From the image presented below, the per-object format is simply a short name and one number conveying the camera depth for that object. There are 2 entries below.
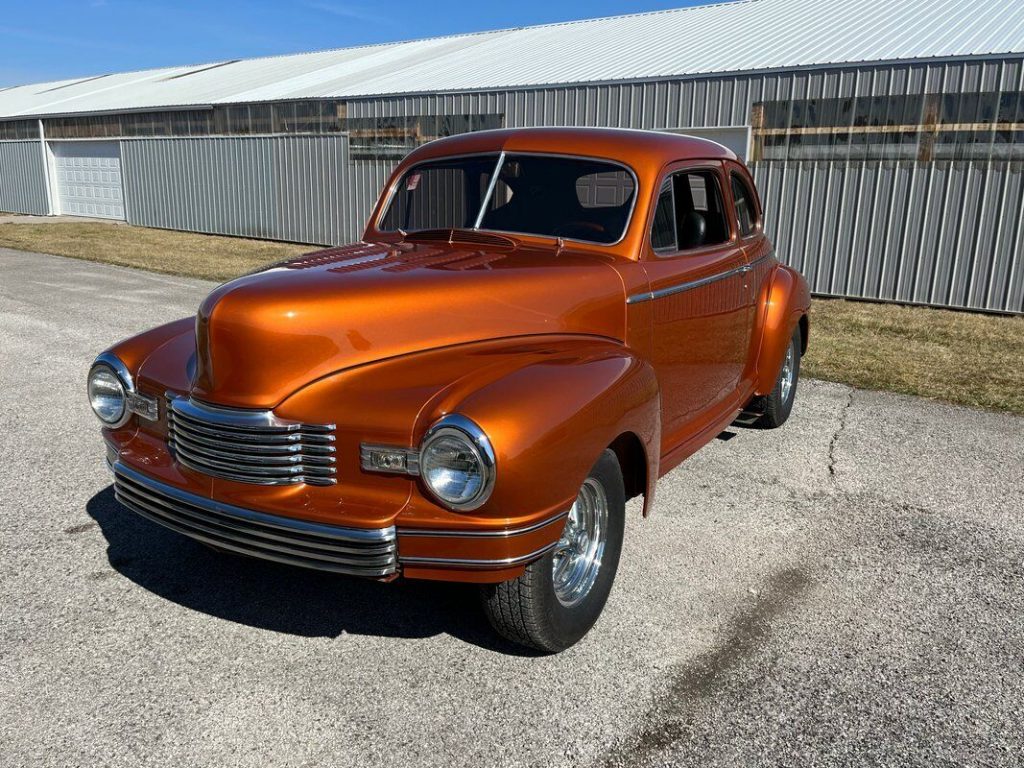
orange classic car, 2.74
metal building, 10.85
